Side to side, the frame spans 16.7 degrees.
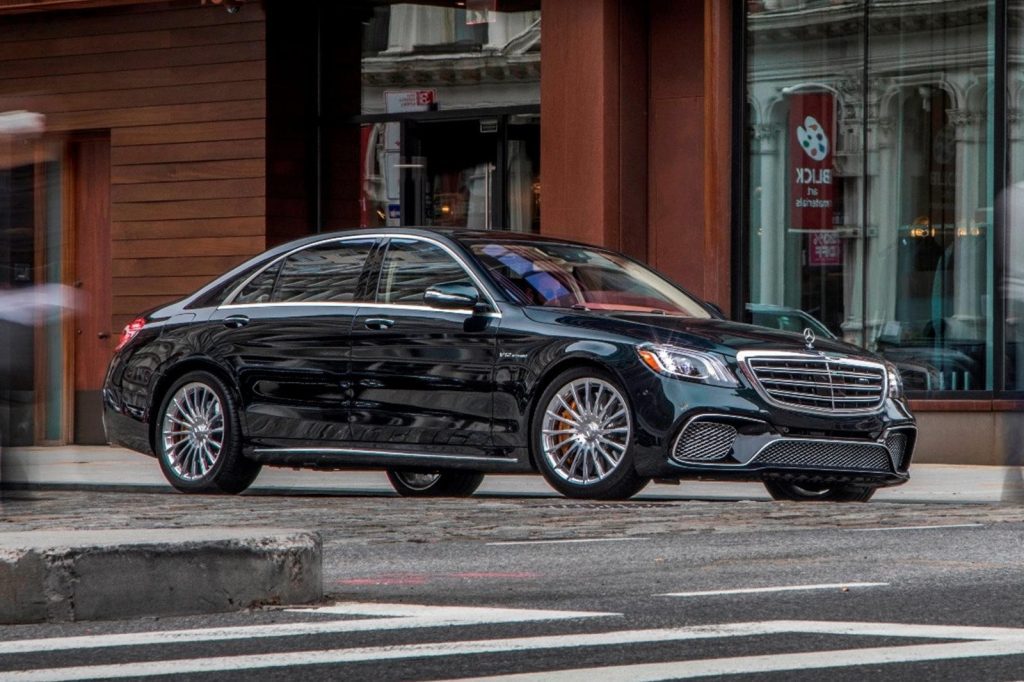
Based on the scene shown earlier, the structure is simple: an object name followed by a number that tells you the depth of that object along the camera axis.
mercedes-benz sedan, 16.75
